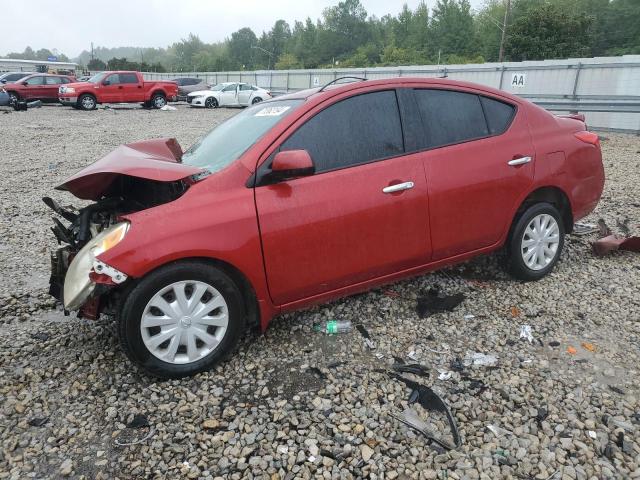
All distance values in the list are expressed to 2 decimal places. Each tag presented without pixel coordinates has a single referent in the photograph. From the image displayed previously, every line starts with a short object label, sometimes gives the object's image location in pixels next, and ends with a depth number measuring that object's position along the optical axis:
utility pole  43.96
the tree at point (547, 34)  42.88
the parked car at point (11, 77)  25.25
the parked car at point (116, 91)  21.89
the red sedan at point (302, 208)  2.78
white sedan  25.64
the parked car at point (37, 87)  22.77
